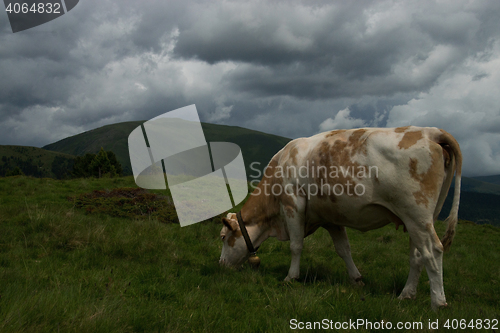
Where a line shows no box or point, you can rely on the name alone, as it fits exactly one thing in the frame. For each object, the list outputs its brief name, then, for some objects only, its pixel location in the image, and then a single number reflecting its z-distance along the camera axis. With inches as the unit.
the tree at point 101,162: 1921.8
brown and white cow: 171.8
